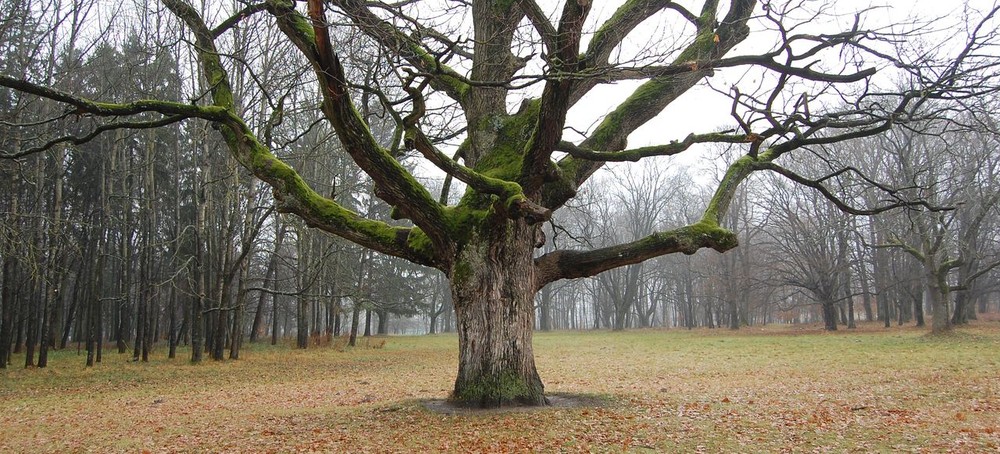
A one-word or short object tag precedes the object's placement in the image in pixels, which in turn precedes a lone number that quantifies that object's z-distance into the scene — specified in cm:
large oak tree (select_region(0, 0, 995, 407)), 614
